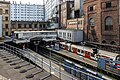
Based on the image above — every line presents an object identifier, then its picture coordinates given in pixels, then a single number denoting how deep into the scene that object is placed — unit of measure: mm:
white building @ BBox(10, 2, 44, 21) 138625
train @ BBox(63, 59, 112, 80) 12595
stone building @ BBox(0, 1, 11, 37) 53038
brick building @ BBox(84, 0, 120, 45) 35000
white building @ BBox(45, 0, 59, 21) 98094
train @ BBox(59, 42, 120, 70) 26405
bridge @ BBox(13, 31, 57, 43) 50834
